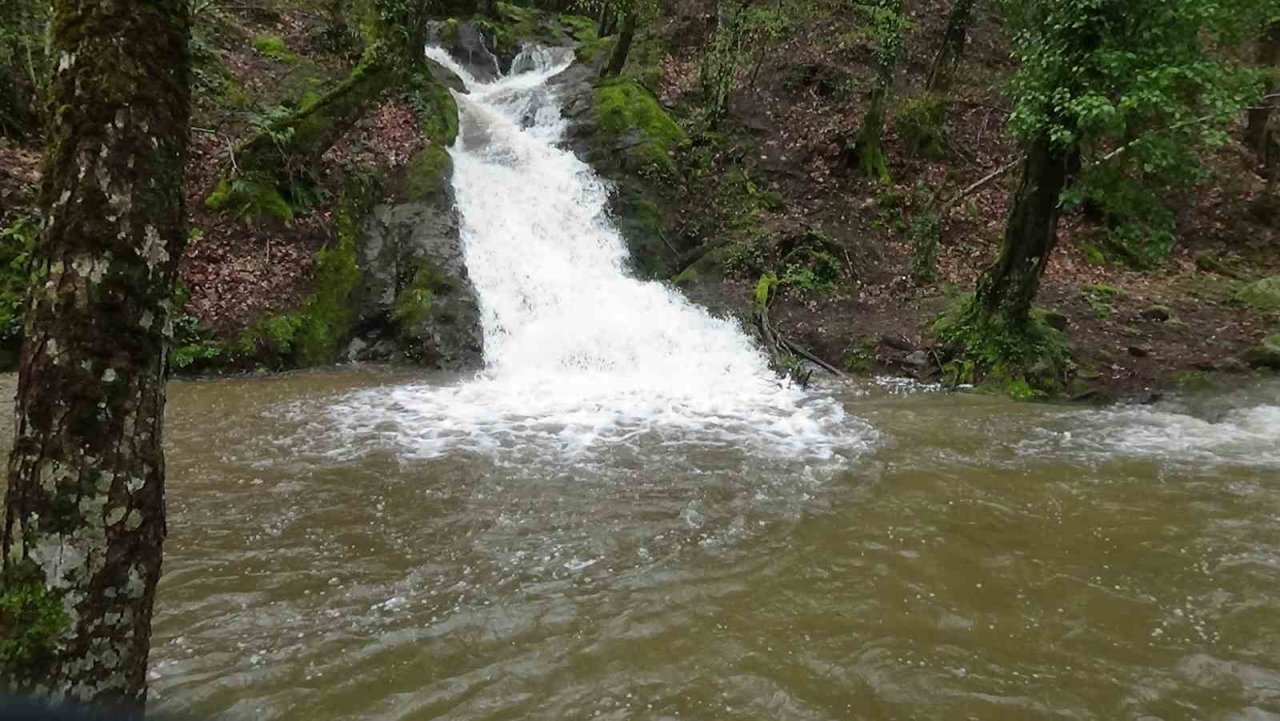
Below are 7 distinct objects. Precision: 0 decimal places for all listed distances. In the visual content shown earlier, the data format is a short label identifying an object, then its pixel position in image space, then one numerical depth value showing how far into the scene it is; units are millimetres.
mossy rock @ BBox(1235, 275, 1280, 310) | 13117
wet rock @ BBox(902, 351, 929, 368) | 11289
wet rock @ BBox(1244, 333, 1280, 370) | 10797
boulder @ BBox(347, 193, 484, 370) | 11078
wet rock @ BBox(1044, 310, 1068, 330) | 11562
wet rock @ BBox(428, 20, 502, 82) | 22734
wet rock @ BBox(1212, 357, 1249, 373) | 10769
